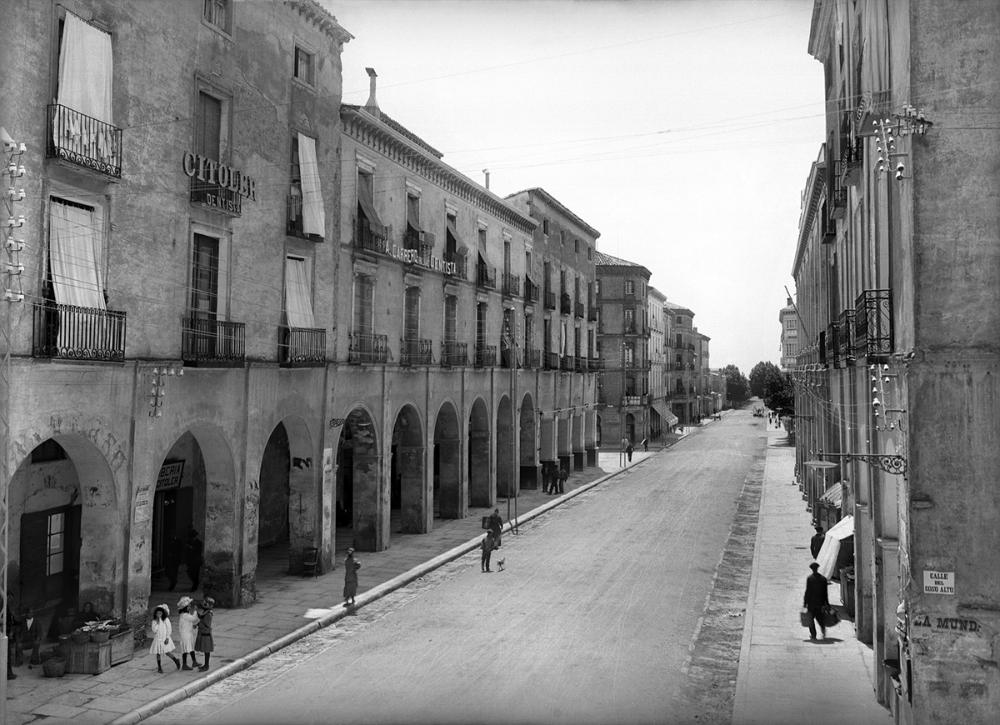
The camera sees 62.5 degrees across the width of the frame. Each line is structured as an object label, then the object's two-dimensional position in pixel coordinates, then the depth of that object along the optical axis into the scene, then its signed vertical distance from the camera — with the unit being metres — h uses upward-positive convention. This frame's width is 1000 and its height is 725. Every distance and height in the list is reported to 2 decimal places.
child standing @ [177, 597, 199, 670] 14.92 -4.29
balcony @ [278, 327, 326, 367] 21.20 +1.33
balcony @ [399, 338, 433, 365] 27.88 +1.59
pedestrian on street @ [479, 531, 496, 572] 23.47 -4.29
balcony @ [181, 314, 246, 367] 17.67 +1.22
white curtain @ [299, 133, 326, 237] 21.86 +5.52
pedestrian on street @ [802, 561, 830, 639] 16.62 -4.07
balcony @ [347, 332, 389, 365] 24.73 +1.50
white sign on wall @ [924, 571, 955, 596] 9.98 -2.24
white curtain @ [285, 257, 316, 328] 21.66 +2.72
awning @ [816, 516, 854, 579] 19.62 -3.57
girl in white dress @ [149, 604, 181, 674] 14.85 -4.28
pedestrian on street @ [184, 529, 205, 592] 21.11 -4.16
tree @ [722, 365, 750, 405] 175.88 +2.06
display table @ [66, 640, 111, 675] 14.55 -4.63
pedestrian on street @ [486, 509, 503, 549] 24.35 -3.82
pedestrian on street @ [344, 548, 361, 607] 19.06 -4.19
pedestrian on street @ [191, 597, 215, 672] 14.97 -4.36
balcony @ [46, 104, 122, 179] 14.14 +4.57
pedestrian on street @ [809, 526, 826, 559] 22.25 -3.94
